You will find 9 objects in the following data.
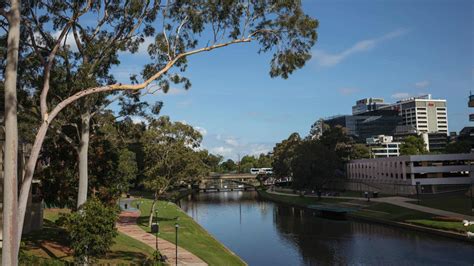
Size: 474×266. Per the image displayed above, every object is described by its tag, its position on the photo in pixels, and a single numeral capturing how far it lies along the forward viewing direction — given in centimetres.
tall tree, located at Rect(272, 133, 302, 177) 12045
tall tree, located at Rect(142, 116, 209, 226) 5422
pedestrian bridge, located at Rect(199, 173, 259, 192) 16085
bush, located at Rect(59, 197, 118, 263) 2631
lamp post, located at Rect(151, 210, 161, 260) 3834
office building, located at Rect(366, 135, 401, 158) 19105
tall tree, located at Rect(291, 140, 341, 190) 9981
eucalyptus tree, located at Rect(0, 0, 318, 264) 2622
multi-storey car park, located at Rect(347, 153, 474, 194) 9050
